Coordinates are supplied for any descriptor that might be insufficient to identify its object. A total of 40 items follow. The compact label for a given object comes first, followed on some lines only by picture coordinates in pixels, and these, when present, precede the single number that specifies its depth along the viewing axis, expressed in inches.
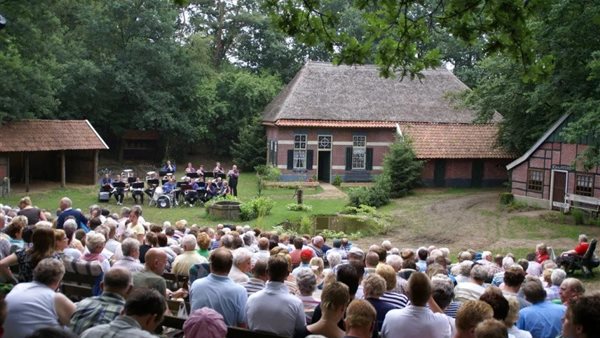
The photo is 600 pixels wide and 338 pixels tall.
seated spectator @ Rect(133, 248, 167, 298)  270.4
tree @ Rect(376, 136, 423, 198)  1264.8
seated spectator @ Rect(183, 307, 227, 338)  223.9
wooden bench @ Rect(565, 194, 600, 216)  1003.9
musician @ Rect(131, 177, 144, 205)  1037.2
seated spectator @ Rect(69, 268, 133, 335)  222.4
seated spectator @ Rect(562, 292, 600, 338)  181.6
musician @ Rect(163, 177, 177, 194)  1040.2
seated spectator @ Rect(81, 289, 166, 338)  190.1
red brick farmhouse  1417.3
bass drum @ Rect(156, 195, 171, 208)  1025.5
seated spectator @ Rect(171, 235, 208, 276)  367.9
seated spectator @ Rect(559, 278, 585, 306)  287.7
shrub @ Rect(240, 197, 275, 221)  973.8
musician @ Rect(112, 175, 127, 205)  1028.5
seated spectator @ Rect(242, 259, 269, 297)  297.9
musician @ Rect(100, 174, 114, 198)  1042.1
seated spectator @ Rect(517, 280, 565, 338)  273.0
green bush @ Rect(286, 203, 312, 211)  1077.8
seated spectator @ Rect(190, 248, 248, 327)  269.7
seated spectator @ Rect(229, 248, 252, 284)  331.9
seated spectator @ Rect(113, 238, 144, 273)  325.1
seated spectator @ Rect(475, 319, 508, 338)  178.2
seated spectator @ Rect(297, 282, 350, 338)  229.5
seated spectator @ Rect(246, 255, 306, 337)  247.9
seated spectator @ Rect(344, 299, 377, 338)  209.3
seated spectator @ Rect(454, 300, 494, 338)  206.0
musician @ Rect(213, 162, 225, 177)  1172.5
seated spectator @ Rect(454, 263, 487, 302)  320.8
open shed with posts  1147.9
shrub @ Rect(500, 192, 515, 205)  1170.0
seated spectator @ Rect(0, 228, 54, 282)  298.4
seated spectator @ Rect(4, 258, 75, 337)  230.1
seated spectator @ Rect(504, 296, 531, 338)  237.1
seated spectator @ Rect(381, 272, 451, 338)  232.4
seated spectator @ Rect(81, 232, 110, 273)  338.0
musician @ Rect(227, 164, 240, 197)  1121.4
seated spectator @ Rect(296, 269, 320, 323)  280.5
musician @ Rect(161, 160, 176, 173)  1186.0
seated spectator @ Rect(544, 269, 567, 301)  366.5
